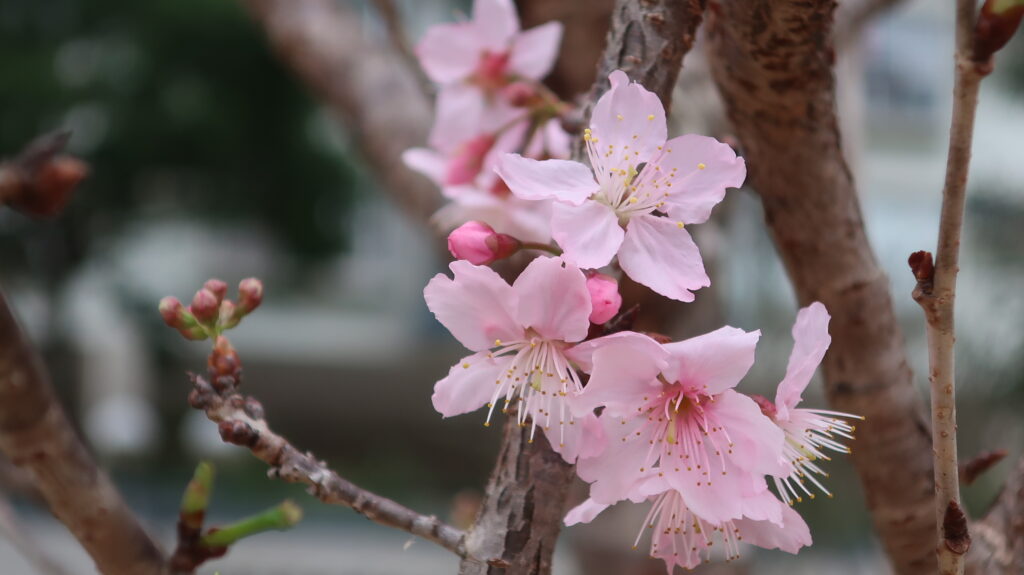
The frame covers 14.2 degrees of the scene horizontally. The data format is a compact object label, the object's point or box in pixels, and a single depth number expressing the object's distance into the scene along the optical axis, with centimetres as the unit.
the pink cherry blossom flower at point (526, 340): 56
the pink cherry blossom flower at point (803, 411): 56
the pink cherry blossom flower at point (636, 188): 56
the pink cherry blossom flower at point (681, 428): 55
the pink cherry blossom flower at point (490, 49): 66
